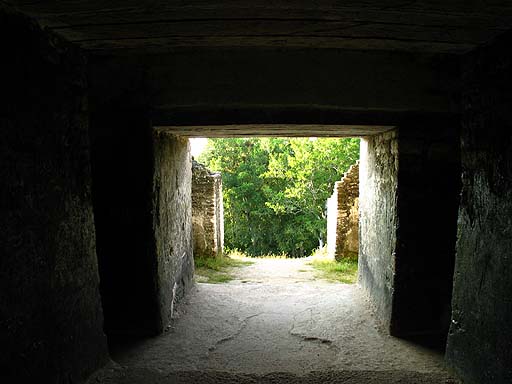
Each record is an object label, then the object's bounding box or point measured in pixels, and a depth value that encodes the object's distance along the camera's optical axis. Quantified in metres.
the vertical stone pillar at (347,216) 8.48
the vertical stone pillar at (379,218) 3.45
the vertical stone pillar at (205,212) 8.41
